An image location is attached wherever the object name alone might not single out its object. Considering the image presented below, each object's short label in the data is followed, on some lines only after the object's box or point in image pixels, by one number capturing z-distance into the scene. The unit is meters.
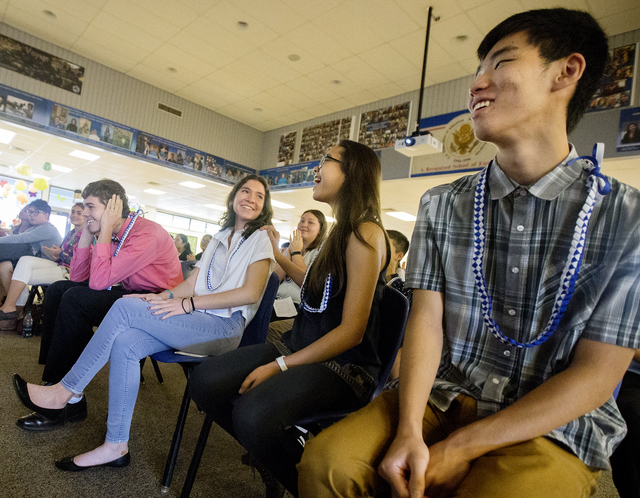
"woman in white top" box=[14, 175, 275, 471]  1.50
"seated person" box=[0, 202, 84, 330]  3.57
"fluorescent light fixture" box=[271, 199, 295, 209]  10.06
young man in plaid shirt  0.71
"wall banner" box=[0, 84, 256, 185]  6.00
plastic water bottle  3.40
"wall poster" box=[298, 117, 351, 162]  7.18
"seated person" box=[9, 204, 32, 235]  4.38
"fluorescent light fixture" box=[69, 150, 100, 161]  8.19
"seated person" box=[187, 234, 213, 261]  7.84
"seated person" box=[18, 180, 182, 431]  1.97
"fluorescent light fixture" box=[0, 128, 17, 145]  7.38
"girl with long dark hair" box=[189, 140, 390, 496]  1.02
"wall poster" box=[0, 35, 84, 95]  5.87
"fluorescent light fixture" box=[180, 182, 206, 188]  9.45
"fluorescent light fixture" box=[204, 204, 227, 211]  12.95
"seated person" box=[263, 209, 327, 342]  2.19
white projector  4.54
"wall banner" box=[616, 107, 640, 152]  4.31
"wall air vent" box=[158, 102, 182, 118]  7.49
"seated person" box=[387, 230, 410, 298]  3.29
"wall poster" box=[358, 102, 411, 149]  6.38
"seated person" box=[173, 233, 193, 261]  6.69
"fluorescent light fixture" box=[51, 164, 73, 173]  10.20
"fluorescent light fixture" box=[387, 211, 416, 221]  9.51
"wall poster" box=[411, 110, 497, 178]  5.40
